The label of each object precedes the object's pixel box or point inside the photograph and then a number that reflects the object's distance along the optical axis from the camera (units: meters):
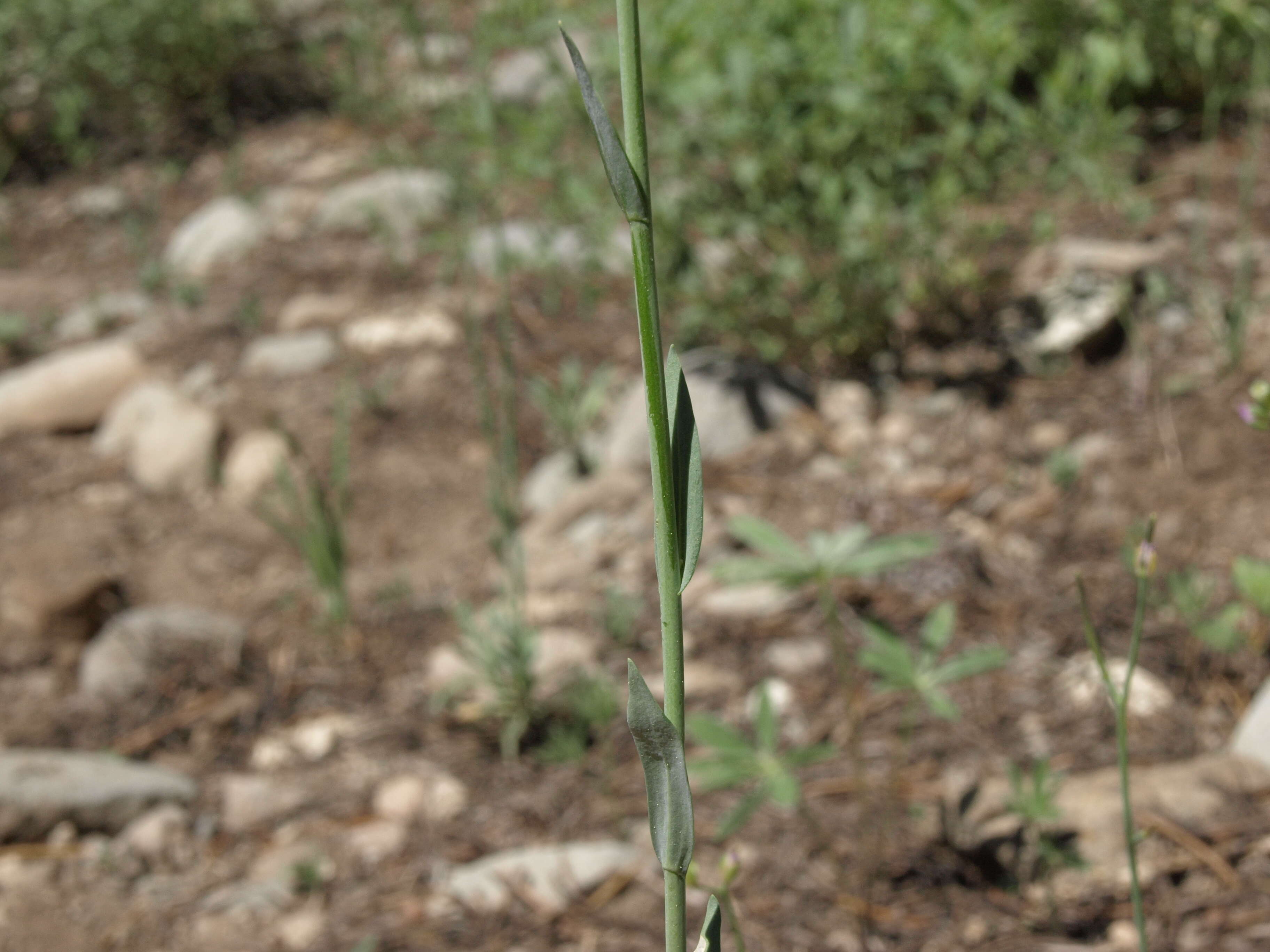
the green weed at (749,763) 1.29
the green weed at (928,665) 1.37
